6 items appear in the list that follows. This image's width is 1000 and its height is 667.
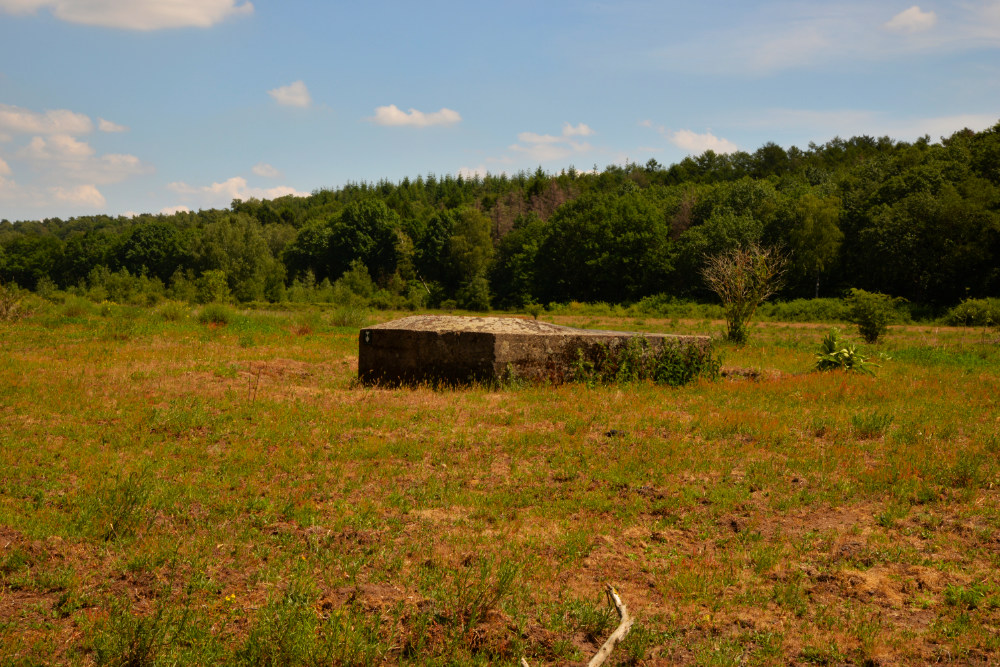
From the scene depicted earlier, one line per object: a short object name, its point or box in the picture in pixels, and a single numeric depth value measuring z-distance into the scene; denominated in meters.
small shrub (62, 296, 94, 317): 26.80
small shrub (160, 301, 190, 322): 25.81
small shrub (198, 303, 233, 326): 25.27
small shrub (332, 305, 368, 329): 28.56
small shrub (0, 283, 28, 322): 22.72
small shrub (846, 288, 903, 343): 22.92
